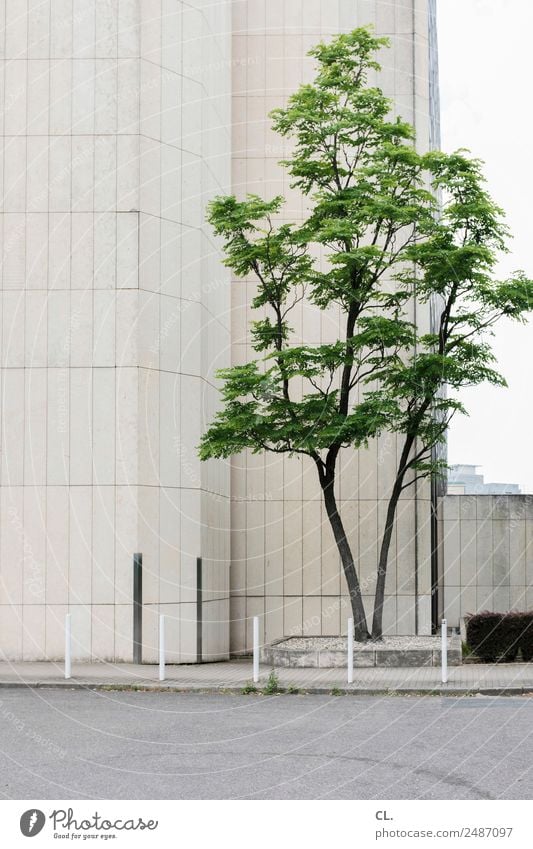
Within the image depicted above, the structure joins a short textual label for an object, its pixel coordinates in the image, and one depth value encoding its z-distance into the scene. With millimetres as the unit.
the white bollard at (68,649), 17266
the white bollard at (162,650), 17141
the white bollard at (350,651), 16734
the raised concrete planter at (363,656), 18609
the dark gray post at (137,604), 19641
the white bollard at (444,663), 16547
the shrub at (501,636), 19625
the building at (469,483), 34688
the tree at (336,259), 18812
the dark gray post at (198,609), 20609
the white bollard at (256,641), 16391
